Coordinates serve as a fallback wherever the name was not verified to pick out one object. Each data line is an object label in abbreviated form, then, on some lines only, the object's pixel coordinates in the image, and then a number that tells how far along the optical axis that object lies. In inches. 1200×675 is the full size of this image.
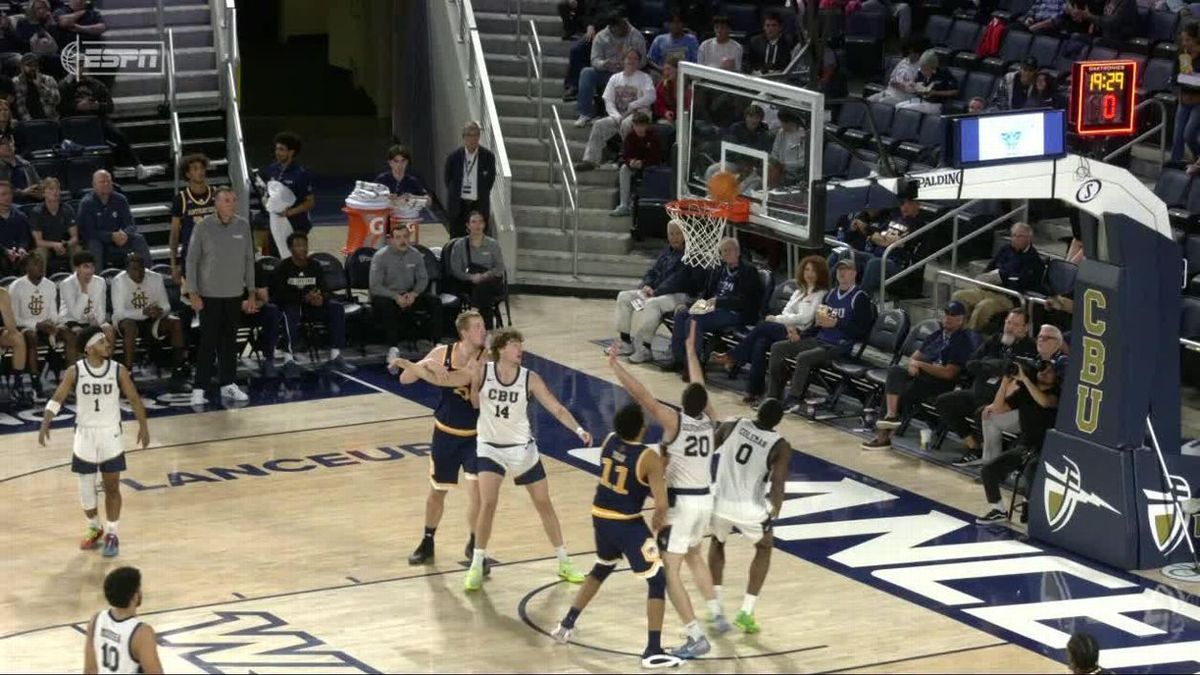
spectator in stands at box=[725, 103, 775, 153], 701.3
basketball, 709.9
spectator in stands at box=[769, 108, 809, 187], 689.6
